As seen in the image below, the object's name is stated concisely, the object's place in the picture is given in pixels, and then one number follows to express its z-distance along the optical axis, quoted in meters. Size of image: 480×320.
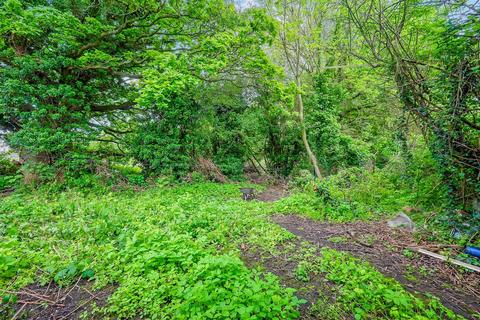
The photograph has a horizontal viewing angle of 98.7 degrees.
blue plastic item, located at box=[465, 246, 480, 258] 2.98
